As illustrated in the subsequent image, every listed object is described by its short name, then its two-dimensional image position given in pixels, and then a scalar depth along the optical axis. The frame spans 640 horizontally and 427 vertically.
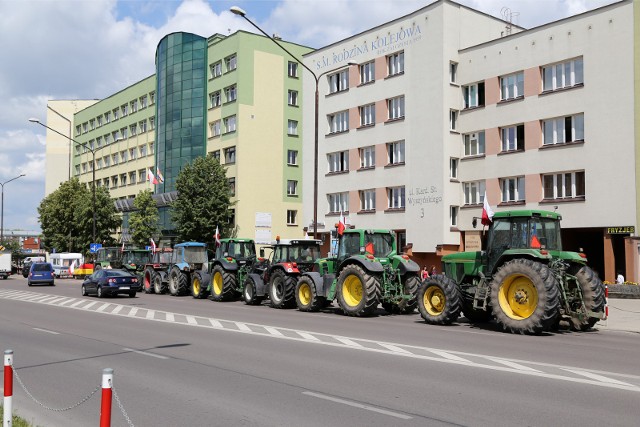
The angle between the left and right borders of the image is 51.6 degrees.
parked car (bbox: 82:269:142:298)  27.92
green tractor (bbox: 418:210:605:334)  14.30
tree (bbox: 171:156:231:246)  49.22
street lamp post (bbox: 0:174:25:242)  69.73
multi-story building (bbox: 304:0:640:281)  30.27
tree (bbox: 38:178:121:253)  62.72
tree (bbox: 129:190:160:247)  56.31
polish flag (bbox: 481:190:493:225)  15.97
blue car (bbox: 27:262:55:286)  42.62
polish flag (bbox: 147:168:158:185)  54.56
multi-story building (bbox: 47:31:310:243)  53.31
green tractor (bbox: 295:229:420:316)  18.48
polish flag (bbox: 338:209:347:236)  20.42
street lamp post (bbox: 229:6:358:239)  22.83
